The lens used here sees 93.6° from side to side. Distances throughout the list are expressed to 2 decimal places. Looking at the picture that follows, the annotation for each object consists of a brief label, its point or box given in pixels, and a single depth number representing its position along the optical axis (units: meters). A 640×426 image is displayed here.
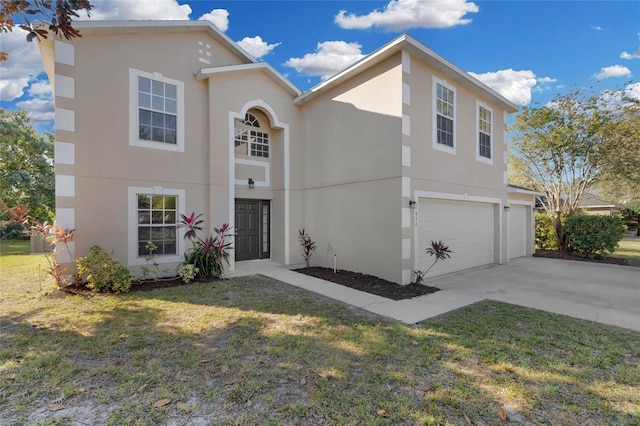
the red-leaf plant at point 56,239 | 6.57
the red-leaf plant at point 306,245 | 10.29
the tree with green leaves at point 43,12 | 3.68
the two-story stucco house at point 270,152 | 7.38
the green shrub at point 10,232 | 19.11
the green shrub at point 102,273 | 6.66
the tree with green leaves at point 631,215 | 24.91
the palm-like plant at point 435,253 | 7.66
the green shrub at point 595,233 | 11.74
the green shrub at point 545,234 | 13.90
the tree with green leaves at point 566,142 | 13.26
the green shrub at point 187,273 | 7.77
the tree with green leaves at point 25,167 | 18.31
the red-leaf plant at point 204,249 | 8.26
